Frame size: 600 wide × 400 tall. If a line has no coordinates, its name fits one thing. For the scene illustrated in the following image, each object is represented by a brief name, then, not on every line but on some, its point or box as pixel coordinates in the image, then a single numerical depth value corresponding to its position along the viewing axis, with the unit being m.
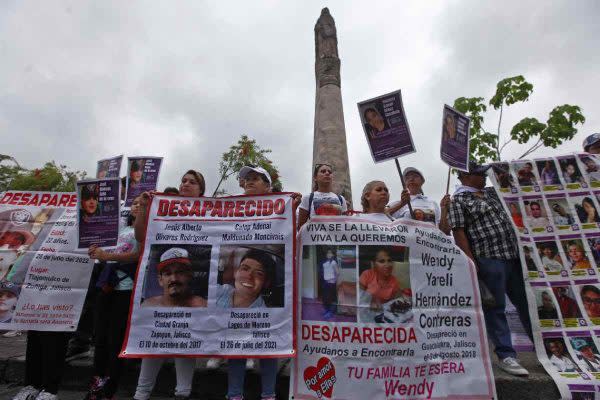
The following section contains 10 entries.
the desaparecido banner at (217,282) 2.78
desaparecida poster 2.69
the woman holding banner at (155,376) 2.84
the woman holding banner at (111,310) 2.93
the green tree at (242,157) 19.30
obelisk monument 8.41
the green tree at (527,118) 9.48
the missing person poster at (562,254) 3.14
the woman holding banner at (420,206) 3.84
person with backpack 3.71
